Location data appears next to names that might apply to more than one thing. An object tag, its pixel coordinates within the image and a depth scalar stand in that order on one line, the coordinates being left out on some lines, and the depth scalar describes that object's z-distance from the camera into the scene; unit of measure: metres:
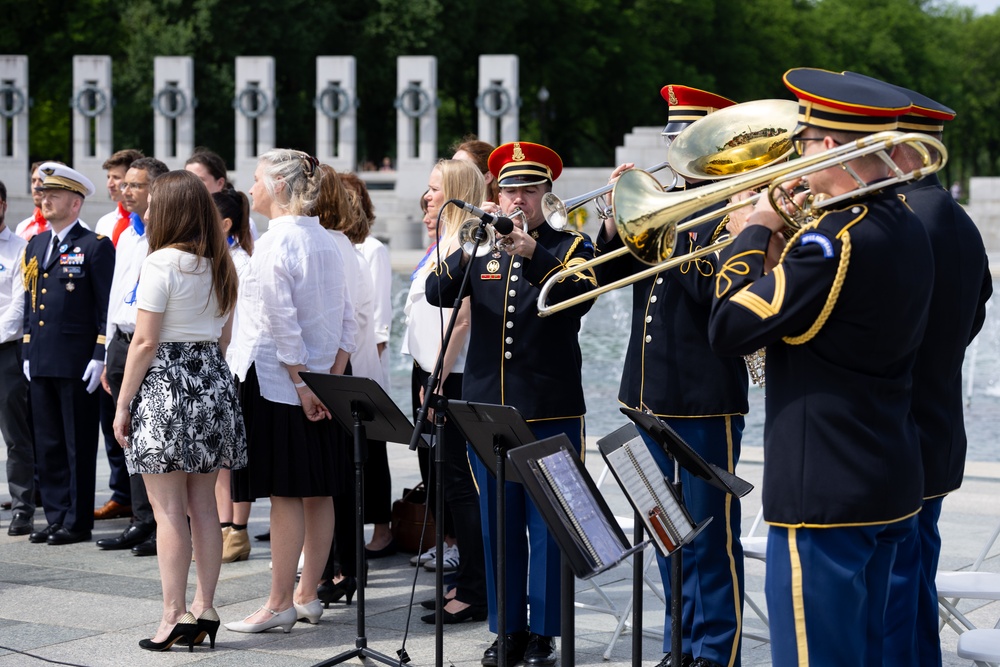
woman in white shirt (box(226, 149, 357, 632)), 11.78
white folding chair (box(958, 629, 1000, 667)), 8.23
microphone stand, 9.16
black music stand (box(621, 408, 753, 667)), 8.12
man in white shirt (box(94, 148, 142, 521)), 16.66
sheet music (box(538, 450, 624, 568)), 7.40
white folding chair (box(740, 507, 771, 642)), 10.55
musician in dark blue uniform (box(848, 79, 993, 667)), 8.95
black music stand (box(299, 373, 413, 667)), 10.32
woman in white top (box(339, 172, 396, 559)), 14.50
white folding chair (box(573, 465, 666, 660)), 11.19
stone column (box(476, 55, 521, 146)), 81.00
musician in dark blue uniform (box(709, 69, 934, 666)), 7.37
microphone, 9.03
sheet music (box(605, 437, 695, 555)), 7.60
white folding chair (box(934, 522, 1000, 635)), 9.67
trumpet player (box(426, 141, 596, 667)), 10.89
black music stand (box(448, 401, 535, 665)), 8.76
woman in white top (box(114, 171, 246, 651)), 11.34
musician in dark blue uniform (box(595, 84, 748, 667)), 10.09
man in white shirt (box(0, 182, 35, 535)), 16.28
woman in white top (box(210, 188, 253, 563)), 14.55
